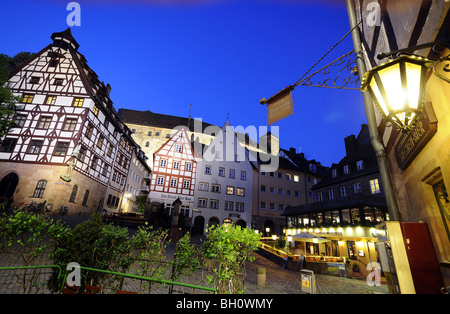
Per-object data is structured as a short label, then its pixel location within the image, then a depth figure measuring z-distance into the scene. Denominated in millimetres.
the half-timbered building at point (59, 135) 20734
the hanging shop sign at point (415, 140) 2803
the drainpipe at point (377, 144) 3561
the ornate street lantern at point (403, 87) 2326
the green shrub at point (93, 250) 6133
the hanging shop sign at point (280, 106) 5652
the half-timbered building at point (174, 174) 30219
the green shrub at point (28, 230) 5656
